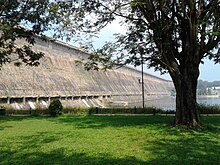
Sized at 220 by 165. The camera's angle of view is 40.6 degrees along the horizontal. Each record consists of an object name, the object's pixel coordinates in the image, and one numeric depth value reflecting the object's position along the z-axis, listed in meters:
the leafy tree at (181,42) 11.95
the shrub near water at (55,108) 20.48
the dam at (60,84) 31.99
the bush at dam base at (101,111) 22.02
